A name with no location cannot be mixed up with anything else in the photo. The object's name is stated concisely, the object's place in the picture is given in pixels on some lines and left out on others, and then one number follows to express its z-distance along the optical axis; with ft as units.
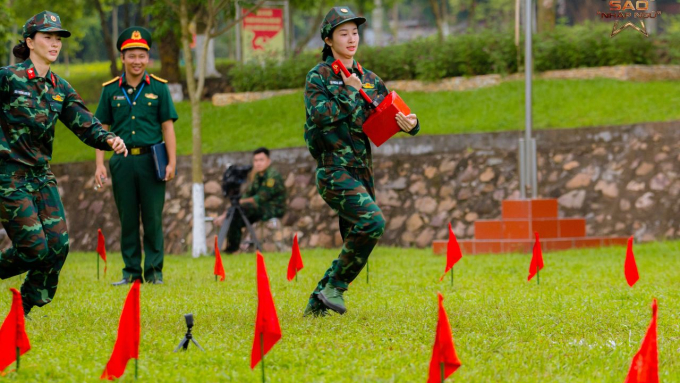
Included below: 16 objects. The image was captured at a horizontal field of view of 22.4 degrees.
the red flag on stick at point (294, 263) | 51.99
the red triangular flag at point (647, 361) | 23.56
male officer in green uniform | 55.23
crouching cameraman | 87.09
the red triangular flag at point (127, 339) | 27.09
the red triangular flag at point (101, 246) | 60.39
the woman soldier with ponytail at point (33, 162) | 37.60
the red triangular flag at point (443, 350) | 24.49
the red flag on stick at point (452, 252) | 50.17
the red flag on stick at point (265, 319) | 27.36
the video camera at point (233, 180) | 89.88
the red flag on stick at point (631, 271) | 48.79
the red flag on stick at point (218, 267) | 54.98
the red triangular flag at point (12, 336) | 27.76
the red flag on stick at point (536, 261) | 51.27
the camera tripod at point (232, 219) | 86.76
